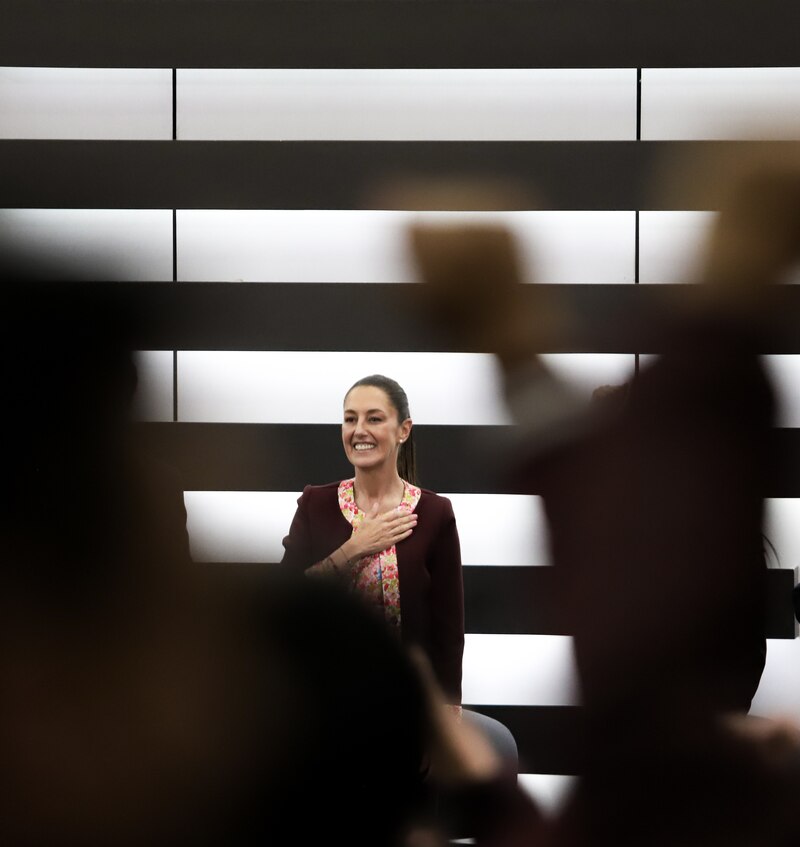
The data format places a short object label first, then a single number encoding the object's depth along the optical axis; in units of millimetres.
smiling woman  10667
